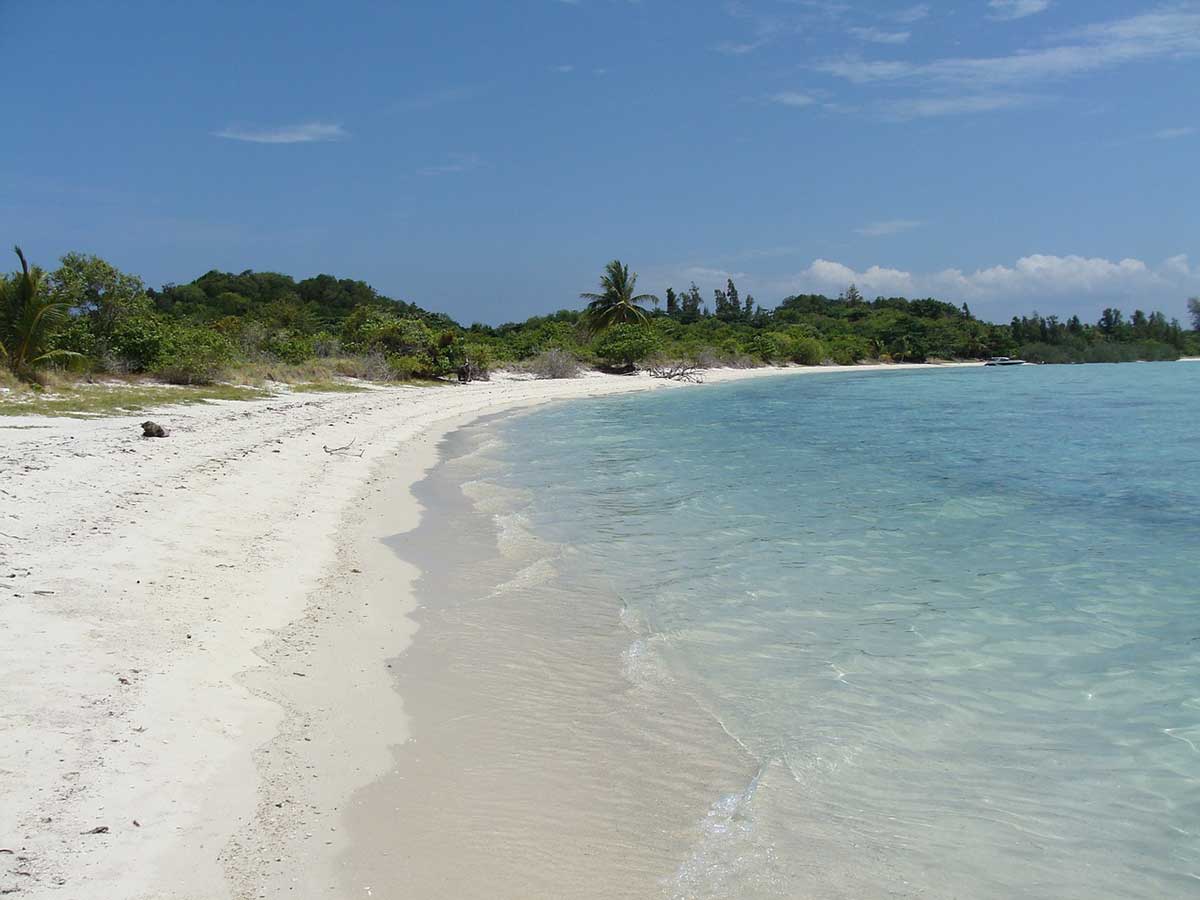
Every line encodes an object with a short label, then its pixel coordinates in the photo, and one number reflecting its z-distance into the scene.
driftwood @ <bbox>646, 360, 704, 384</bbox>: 56.56
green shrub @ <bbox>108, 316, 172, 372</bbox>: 24.27
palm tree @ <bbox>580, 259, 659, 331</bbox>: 63.16
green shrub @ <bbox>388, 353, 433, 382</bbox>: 37.78
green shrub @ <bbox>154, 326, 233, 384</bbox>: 24.97
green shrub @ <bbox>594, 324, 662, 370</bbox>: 56.34
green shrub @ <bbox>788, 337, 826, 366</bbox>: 85.12
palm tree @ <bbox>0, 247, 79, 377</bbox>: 19.58
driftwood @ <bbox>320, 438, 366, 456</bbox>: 15.14
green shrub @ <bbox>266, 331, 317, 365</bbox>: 34.69
